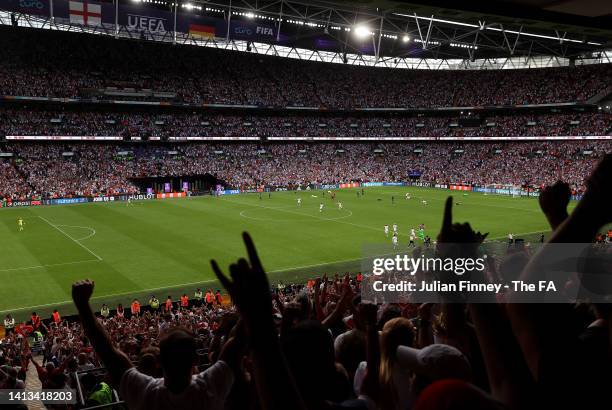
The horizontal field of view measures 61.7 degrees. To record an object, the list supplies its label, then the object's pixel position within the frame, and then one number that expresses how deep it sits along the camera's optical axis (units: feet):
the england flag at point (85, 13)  191.31
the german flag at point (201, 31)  217.97
